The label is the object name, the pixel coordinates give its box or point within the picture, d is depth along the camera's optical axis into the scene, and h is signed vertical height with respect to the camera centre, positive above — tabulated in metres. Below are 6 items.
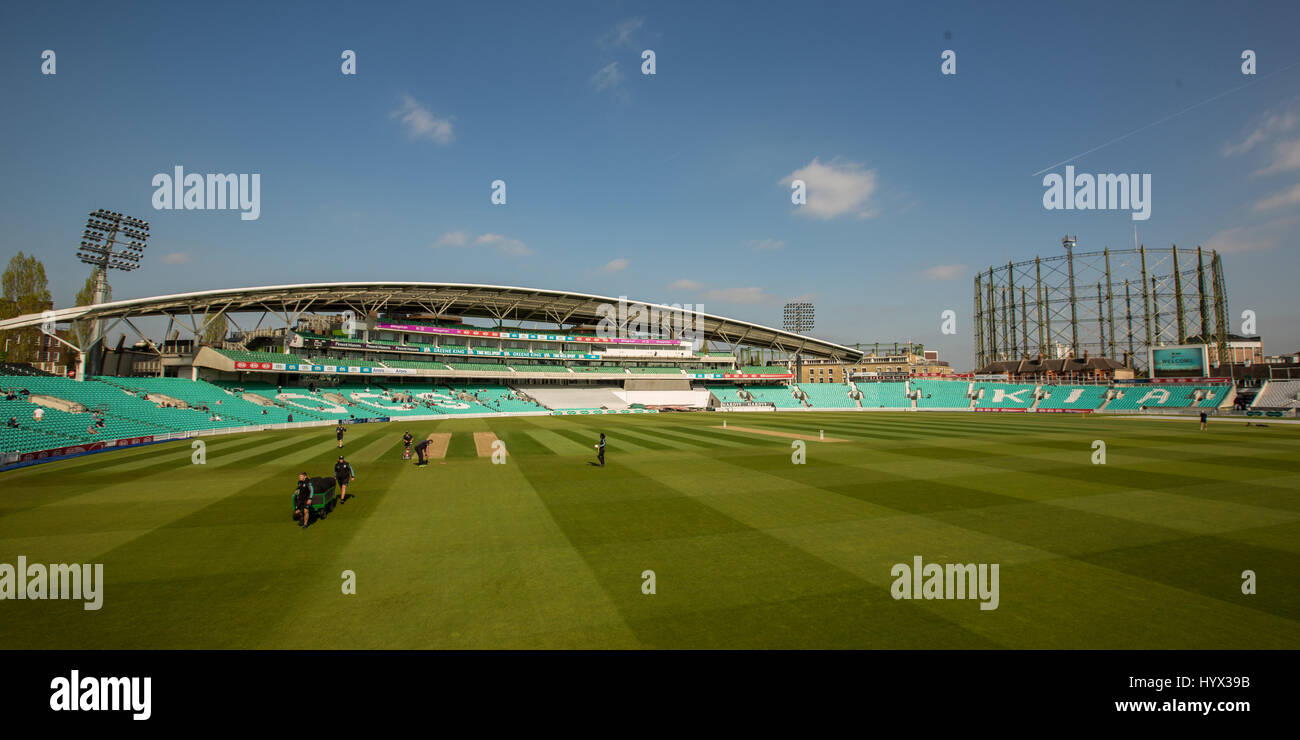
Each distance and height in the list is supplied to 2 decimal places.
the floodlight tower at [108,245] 48.62 +14.74
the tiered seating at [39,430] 24.47 -1.92
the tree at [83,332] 45.31 +5.78
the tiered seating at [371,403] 54.29 -1.74
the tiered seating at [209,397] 41.22 -0.56
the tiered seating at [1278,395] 53.44 -2.85
